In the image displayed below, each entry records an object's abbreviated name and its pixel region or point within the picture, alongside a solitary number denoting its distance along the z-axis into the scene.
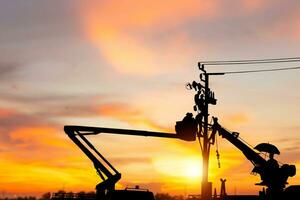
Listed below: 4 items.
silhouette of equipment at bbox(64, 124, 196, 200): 21.91
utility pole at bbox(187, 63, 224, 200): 39.70
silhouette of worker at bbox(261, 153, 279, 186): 41.31
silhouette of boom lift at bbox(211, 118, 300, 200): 39.83
